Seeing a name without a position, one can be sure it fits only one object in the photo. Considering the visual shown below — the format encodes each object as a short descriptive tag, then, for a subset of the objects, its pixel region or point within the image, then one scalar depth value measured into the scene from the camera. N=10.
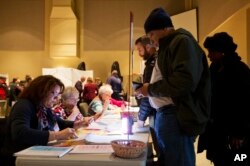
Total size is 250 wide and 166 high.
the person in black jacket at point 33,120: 1.58
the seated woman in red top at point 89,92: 5.75
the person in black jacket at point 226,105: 1.91
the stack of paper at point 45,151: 1.30
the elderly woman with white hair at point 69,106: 2.88
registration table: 1.22
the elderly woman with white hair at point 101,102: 3.54
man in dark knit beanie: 1.42
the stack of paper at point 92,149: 1.38
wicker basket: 1.25
